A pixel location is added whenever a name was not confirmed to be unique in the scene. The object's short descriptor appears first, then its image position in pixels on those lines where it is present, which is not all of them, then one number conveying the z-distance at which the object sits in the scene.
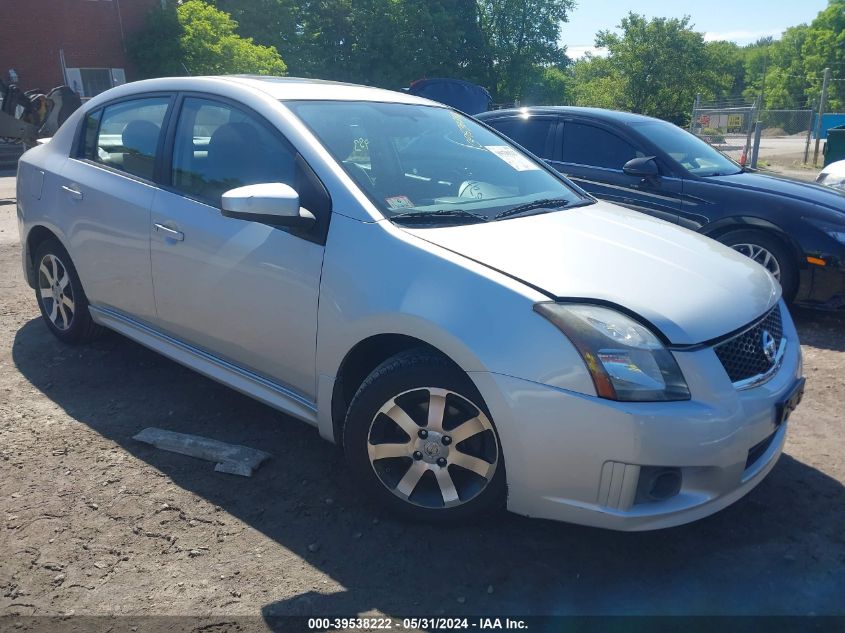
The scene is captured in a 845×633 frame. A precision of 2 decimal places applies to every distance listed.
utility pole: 20.13
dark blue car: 5.19
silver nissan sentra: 2.37
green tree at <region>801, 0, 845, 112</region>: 66.56
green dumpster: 15.72
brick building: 23.50
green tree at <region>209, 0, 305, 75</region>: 38.44
